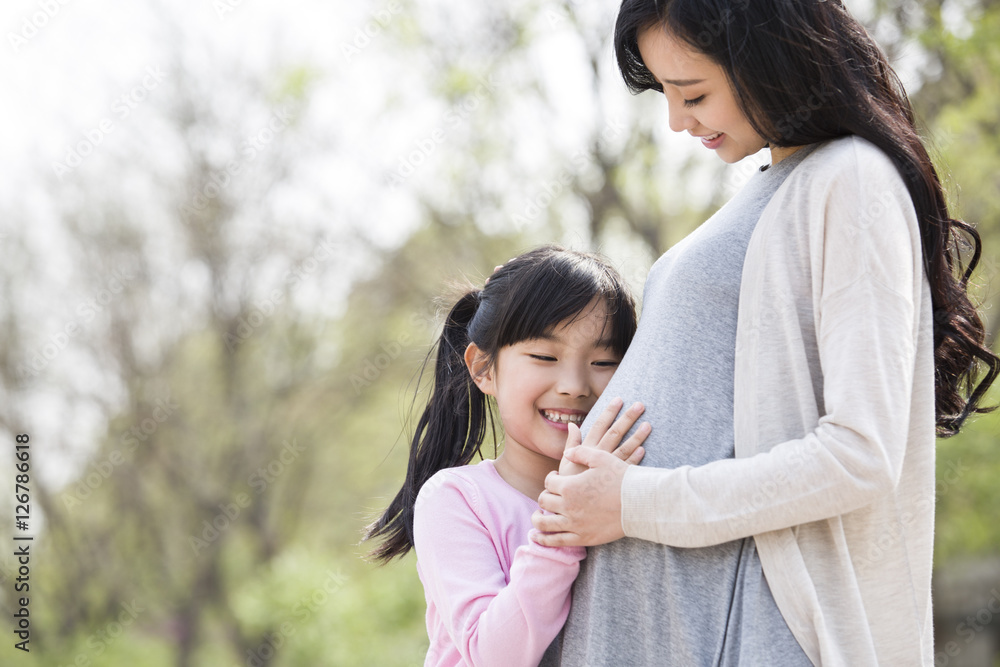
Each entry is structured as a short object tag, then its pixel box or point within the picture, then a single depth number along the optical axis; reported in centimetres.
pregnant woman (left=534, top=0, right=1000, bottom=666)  236
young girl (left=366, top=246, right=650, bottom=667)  251
